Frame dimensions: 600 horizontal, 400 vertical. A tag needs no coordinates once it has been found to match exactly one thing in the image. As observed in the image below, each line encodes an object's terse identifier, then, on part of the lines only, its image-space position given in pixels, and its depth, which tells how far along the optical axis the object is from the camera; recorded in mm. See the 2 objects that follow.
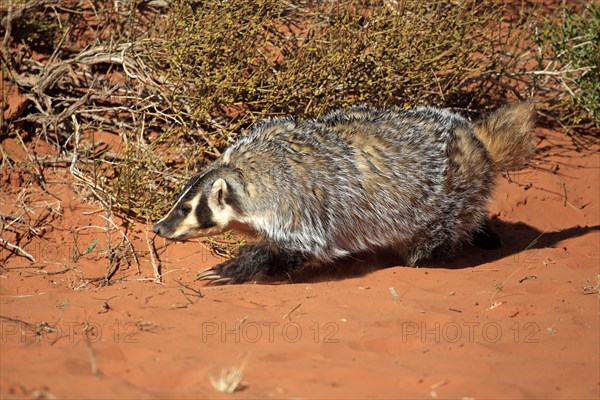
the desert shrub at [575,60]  14687
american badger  10687
